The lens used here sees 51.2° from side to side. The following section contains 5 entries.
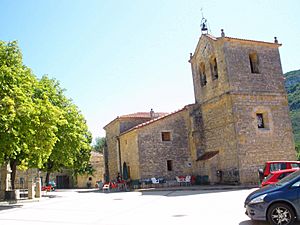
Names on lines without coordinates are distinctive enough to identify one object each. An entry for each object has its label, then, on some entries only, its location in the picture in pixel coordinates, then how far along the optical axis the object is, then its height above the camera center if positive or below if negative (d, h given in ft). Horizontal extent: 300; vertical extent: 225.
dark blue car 24.91 -3.44
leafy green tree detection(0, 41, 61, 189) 50.90 +11.32
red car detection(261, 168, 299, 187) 40.96 -1.98
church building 74.84 +10.72
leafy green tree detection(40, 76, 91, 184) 83.05 +12.19
